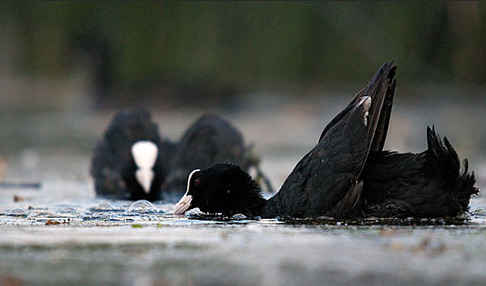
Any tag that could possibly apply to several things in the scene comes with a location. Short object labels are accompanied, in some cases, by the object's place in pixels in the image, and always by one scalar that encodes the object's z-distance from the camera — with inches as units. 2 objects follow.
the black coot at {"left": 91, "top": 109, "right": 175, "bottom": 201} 877.8
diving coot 573.0
